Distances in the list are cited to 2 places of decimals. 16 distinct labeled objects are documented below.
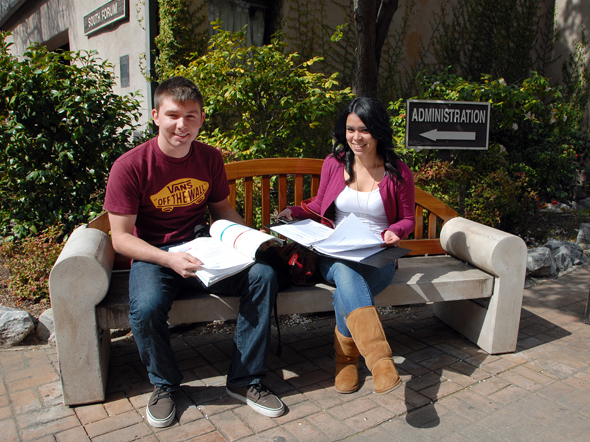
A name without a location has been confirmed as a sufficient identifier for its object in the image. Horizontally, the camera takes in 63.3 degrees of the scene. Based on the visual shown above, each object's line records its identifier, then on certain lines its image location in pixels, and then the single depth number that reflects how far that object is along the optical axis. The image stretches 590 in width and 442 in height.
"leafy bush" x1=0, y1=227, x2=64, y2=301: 3.85
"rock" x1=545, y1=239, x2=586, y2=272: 5.13
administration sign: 4.06
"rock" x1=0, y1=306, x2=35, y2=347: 3.18
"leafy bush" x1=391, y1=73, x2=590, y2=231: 5.21
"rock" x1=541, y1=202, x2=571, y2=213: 8.03
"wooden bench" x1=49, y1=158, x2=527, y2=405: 2.44
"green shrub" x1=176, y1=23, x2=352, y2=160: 4.55
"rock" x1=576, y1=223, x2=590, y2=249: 6.05
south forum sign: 6.69
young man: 2.39
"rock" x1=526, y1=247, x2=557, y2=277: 4.76
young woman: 2.47
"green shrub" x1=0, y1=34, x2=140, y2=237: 4.12
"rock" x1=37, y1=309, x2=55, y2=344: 3.34
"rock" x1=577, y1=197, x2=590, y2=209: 8.60
